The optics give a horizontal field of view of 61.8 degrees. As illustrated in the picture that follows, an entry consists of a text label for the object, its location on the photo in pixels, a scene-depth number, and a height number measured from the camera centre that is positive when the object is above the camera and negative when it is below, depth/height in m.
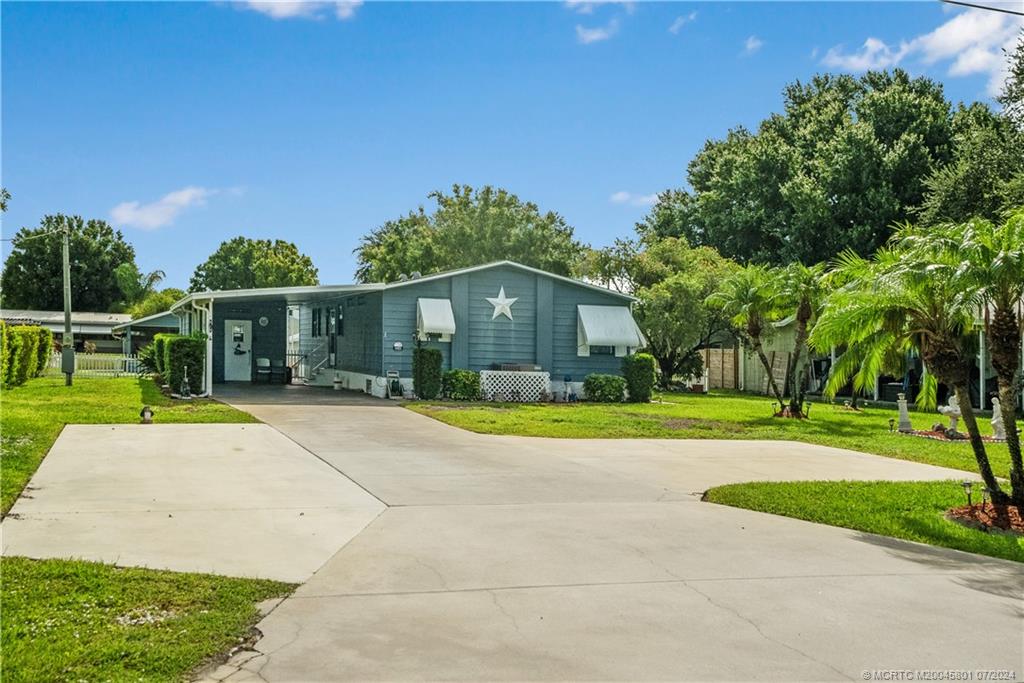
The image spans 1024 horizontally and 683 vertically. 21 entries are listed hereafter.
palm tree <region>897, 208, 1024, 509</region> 7.57 +0.70
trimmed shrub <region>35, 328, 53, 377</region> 25.78 +0.21
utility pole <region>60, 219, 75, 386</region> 23.00 +0.10
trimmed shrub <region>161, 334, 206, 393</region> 20.36 -0.09
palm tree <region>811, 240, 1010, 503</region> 7.91 +0.40
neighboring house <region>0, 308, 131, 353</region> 48.72 +1.89
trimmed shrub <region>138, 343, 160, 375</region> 27.97 -0.15
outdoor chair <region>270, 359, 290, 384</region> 27.19 -0.56
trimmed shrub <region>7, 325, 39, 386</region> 21.03 +0.07
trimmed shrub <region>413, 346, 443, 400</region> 21.42 -0.45
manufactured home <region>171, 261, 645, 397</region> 22.17 +0.81
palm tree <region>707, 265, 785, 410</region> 19.53 +1.33
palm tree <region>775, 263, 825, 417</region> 18.95 +1.24
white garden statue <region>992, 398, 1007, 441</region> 14.34 -1.23
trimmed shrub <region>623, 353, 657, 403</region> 23.47 -0.64
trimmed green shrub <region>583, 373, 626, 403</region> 23.12 -0.90
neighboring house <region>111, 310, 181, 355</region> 39.81 +1.39
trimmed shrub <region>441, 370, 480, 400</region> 21.77 -0.76
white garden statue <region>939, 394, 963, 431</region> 15.41 -1.07
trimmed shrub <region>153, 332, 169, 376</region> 23.22 +0.17
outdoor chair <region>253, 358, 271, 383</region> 27.25 -0.47
